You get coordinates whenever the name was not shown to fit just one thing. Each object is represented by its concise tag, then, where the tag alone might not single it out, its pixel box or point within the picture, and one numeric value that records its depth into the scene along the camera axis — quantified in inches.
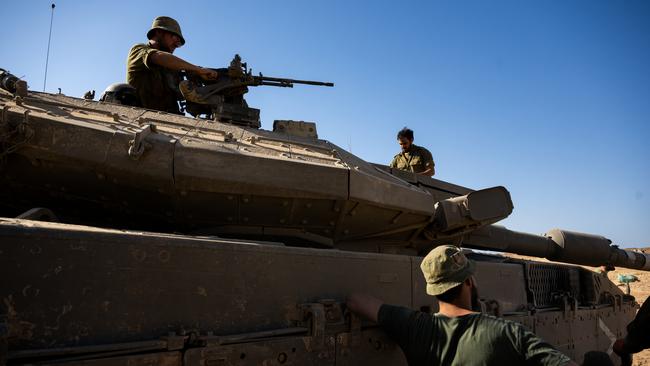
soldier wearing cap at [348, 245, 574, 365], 96.6
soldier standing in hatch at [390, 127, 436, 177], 307.9
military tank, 89.1
